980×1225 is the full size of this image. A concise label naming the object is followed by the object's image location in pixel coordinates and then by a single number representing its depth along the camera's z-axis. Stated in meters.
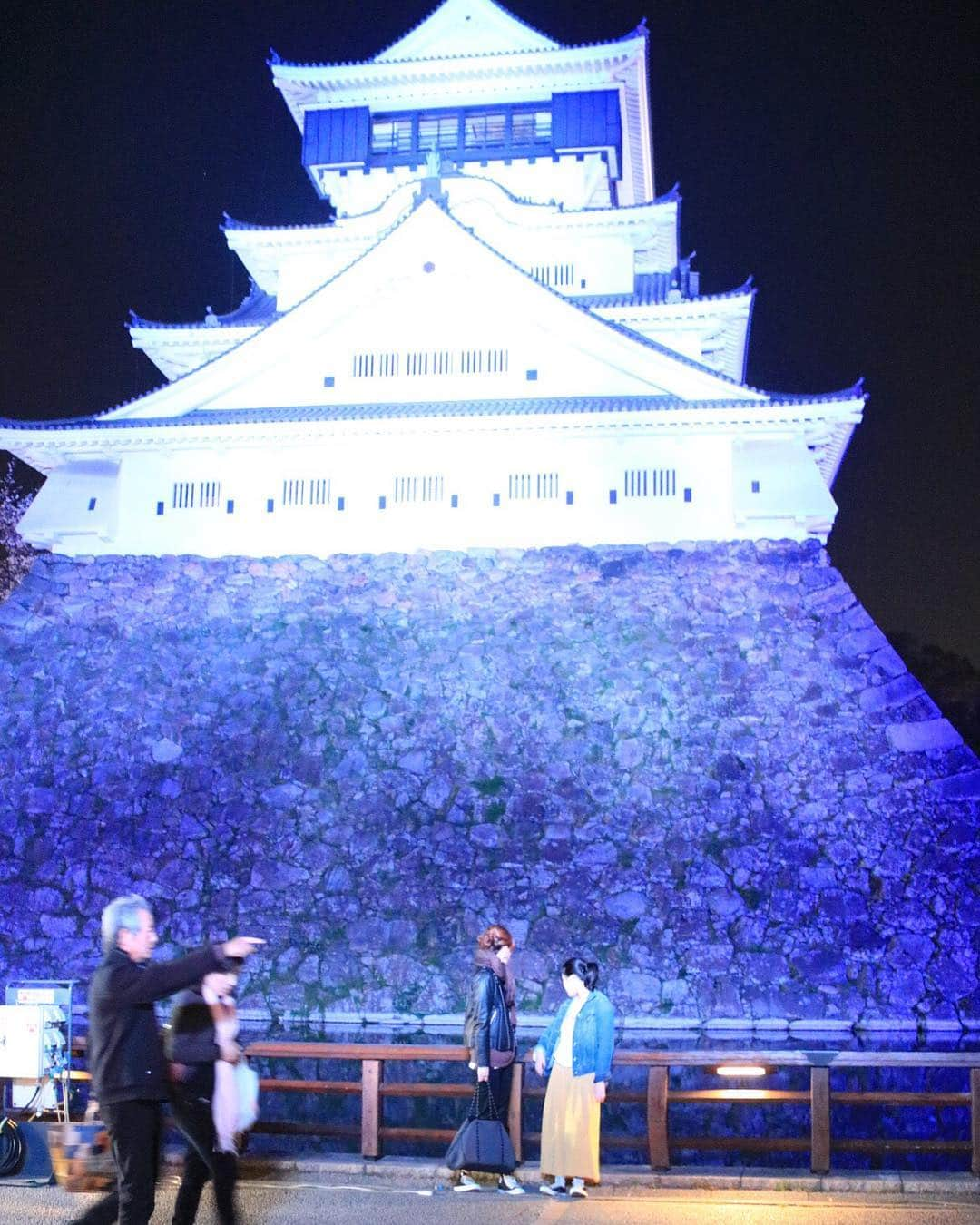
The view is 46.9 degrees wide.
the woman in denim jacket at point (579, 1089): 7.39
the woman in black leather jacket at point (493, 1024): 7.61
